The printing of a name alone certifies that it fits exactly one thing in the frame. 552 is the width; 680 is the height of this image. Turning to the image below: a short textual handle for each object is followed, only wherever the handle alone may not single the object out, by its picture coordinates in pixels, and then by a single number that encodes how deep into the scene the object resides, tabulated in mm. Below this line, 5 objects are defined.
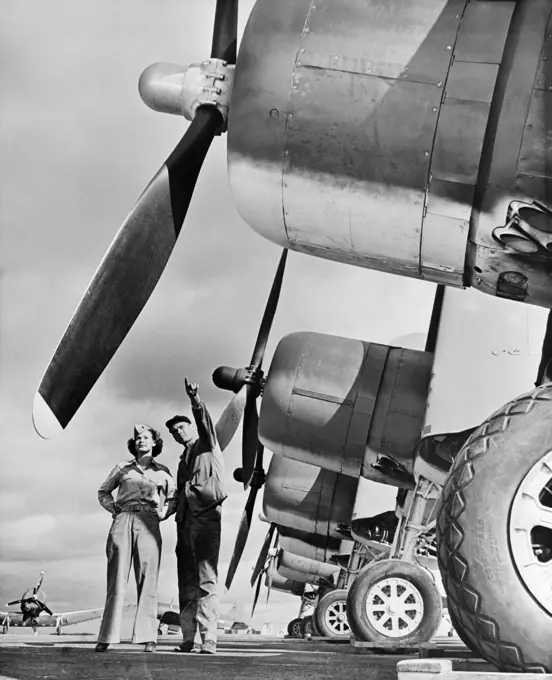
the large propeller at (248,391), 9875
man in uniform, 6254
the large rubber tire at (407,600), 7949
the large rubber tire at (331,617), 15752
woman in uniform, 6438
